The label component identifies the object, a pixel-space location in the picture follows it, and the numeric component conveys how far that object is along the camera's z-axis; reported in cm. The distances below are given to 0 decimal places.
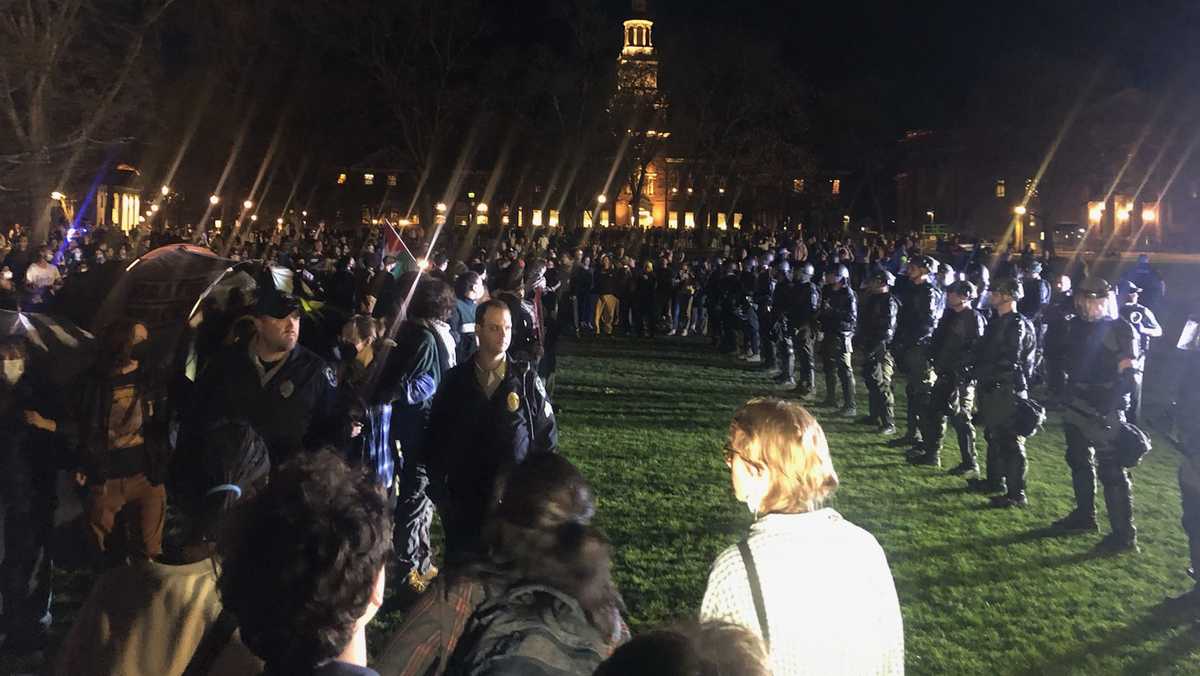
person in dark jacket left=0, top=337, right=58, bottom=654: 496
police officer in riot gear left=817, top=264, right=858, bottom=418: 1229
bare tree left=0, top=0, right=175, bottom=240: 1995
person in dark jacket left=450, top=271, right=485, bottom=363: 768
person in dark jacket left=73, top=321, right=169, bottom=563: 475
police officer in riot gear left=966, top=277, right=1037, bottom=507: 820
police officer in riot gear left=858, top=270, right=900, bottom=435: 1127
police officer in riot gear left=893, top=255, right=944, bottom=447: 1013
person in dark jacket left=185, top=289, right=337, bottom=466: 454
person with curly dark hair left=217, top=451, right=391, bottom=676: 174
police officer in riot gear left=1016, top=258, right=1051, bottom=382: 1409
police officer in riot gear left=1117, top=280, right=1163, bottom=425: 868
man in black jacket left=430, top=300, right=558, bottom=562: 432
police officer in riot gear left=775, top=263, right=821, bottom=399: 1370
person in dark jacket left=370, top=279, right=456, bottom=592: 548
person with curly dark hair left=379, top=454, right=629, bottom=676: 218
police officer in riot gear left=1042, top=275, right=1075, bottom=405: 759
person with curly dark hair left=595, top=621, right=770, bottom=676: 153
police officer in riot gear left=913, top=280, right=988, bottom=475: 910
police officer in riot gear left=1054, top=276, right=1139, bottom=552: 710
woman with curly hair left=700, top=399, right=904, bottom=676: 244
